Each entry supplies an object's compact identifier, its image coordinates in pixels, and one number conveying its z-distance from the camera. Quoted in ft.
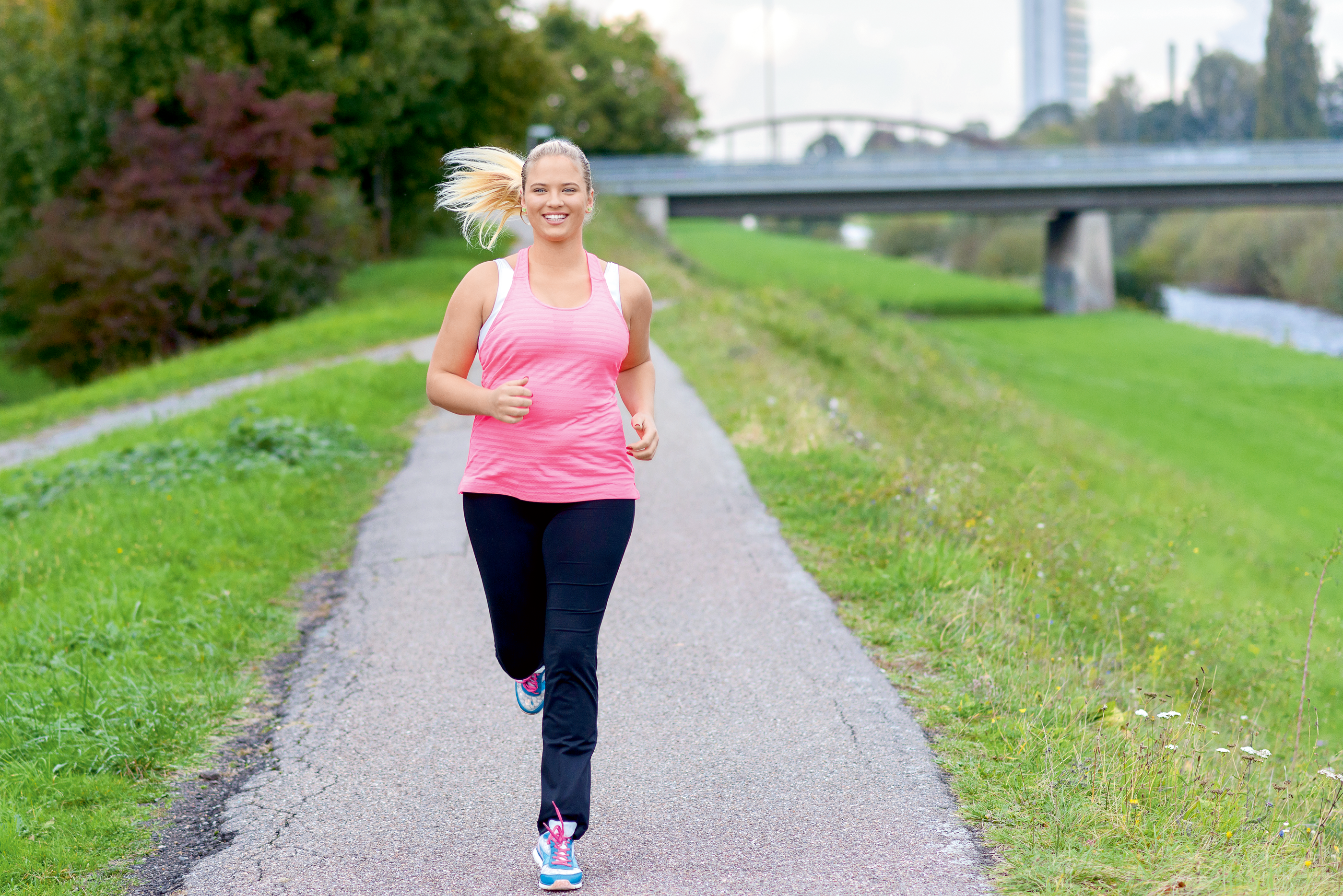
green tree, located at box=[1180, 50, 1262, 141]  355.15
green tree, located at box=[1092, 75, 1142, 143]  403.13
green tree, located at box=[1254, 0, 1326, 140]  255.91
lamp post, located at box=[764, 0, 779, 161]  233.04
